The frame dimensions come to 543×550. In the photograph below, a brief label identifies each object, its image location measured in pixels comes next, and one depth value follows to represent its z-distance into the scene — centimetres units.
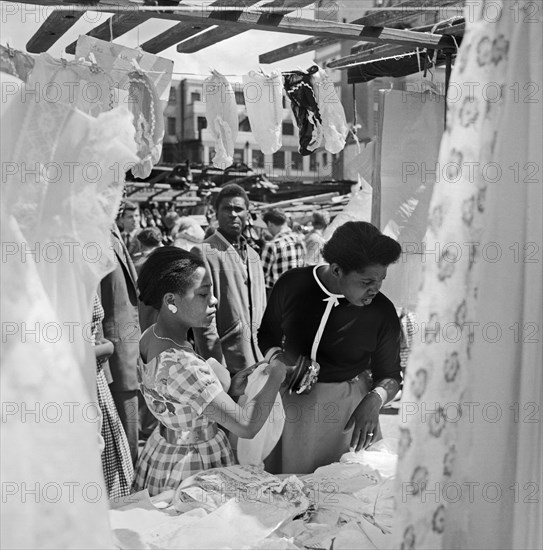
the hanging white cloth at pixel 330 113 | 405
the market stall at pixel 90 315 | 149
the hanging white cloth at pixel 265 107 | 412
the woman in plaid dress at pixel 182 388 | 236
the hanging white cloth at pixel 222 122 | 427
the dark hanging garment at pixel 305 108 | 405
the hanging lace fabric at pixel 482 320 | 149
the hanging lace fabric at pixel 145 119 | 362
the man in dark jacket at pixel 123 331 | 389
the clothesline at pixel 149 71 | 323
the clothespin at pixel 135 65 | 349
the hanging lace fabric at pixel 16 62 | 311
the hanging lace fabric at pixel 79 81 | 324
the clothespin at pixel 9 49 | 314
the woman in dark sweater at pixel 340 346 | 291
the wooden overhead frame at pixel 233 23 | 274
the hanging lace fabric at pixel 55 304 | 151
